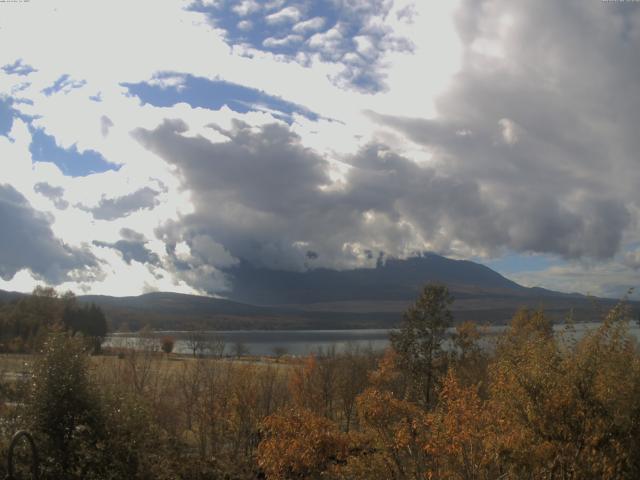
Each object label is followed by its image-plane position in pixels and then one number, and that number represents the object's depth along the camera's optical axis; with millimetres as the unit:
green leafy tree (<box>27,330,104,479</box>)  17594
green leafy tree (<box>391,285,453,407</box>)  40781
